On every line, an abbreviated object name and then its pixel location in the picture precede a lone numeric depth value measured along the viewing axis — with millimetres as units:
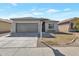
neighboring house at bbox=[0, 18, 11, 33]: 13457
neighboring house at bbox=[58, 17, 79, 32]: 11641
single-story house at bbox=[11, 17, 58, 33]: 10406
